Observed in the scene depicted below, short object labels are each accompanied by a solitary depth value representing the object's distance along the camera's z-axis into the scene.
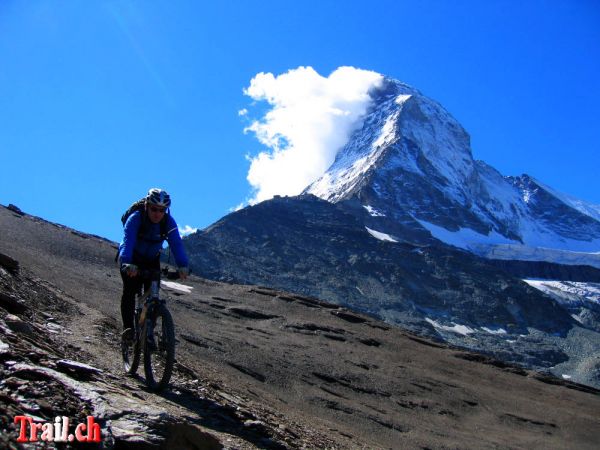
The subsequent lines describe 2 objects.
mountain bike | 7.19
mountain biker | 7.45
